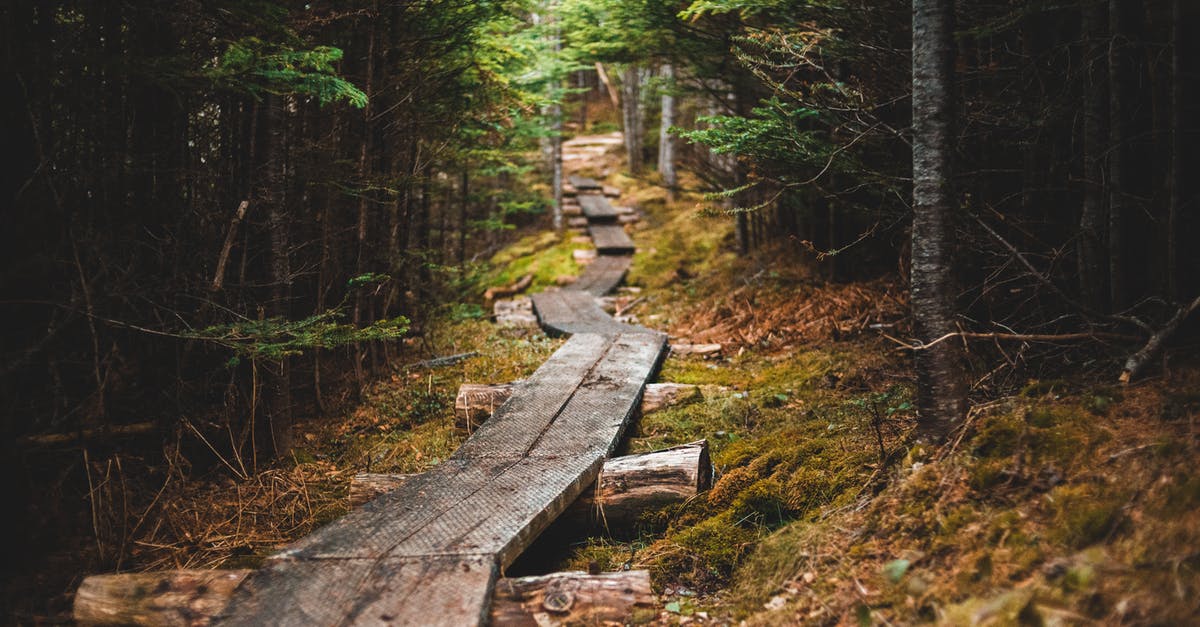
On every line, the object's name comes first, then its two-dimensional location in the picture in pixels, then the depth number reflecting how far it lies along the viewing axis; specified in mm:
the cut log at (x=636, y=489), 4328
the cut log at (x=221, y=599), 3068
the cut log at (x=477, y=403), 6113
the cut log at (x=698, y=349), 8367
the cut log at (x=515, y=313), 10820
